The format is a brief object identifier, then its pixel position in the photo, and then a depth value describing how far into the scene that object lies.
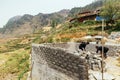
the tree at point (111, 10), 15.59
